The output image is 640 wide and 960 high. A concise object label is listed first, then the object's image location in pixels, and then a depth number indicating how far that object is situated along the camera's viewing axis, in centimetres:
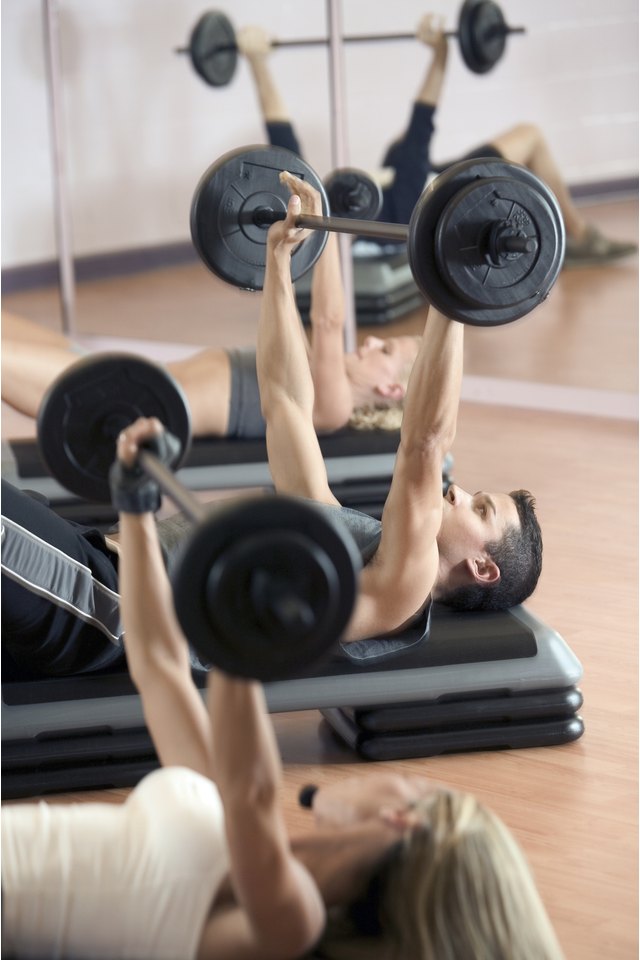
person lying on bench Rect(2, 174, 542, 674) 399
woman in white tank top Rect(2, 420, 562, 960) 318
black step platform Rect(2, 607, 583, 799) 411
